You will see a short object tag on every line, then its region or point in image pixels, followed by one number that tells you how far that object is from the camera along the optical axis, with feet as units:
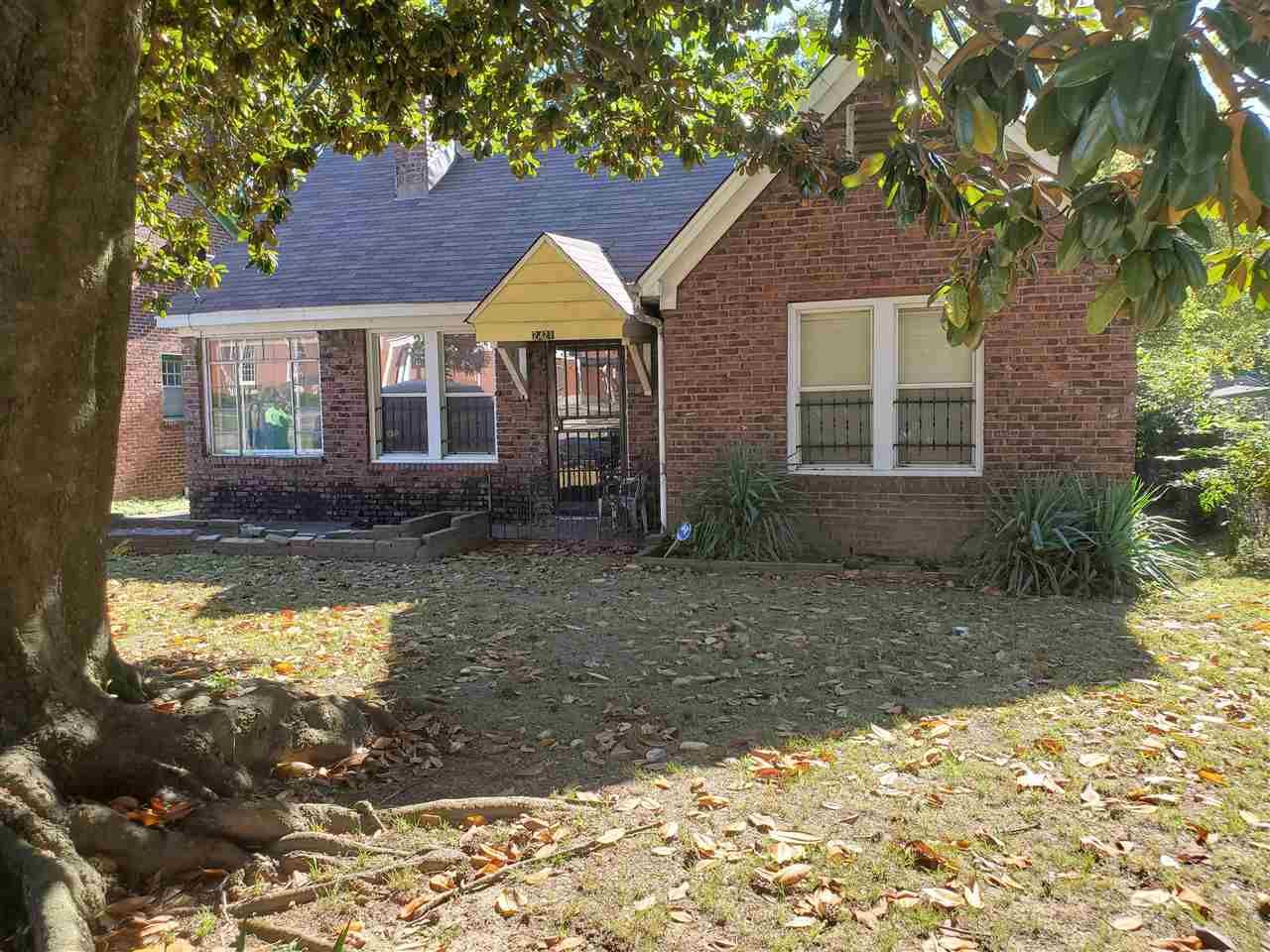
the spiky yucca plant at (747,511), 34.58
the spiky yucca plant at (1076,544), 29.09
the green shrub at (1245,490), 33.22
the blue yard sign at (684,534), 35.47
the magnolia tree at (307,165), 6.67
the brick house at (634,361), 33.58
